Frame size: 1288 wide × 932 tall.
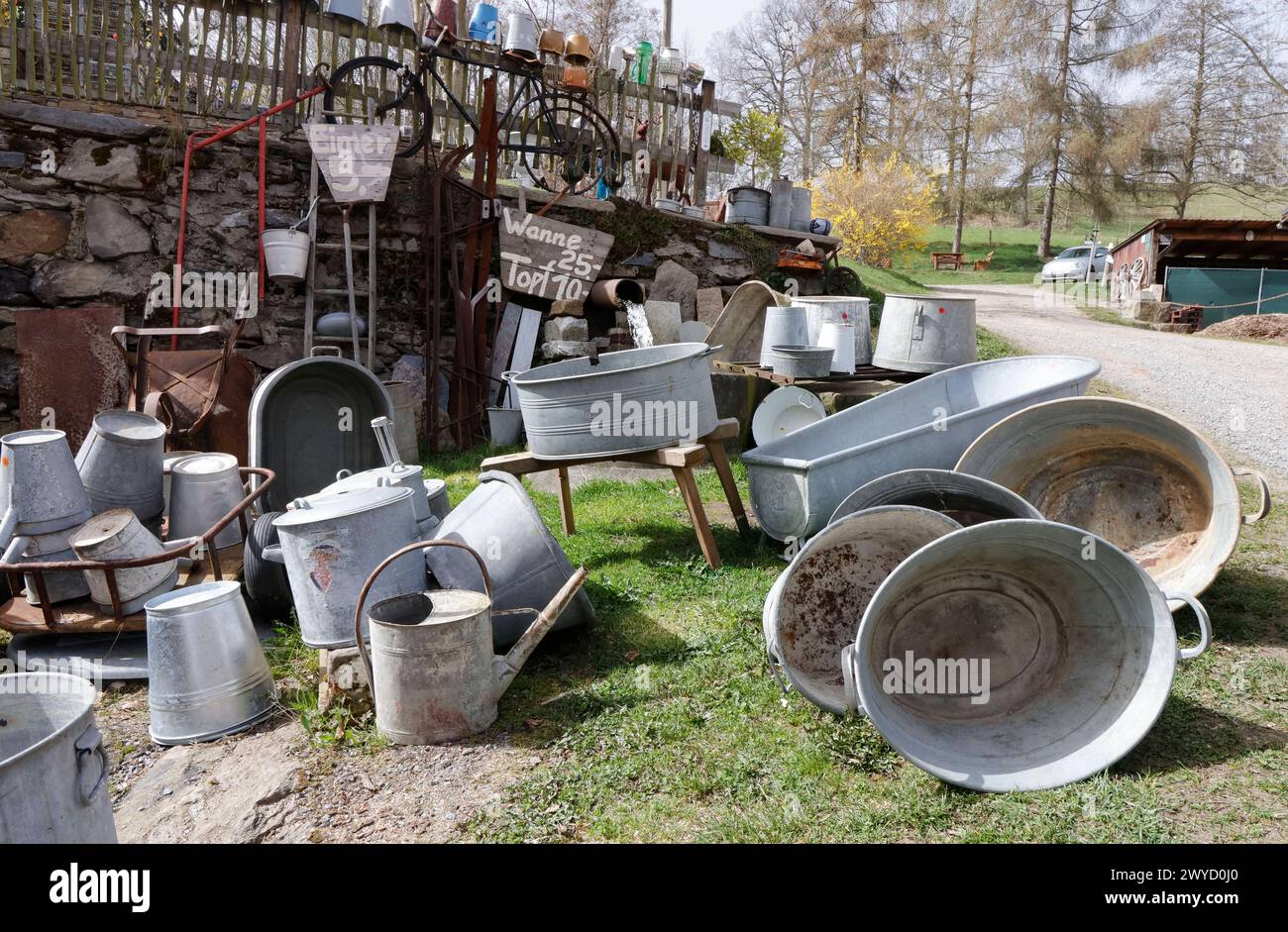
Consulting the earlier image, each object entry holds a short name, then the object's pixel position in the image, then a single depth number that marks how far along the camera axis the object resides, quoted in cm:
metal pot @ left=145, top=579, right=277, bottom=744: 320
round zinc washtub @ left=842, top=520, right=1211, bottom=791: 271
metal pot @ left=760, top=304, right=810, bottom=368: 680
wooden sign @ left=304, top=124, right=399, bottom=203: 727
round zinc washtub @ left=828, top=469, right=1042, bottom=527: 345
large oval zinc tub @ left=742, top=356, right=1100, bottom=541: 433
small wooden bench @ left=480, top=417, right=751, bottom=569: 464
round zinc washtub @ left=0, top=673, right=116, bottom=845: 174
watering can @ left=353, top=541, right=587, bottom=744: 300
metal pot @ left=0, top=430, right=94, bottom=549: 369
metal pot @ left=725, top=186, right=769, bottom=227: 973
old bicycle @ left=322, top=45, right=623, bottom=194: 763
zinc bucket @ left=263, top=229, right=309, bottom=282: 711
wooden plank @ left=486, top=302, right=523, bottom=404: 800
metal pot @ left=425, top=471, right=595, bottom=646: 364
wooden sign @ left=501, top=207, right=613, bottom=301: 814
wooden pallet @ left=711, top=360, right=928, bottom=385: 639
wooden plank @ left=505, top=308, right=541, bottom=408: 805
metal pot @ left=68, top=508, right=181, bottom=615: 358
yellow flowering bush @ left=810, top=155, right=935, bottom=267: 2009
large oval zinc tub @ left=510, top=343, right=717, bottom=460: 453
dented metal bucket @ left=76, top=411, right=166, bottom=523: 415
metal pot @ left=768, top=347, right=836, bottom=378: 627
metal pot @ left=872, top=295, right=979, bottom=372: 643
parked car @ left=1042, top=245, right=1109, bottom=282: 2305
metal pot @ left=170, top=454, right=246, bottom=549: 419
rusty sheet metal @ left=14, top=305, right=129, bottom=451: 623
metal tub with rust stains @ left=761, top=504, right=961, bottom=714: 329
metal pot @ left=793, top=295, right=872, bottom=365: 707
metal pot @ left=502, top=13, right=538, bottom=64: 785
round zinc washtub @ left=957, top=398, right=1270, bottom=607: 376
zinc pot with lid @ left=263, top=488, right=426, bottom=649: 346
